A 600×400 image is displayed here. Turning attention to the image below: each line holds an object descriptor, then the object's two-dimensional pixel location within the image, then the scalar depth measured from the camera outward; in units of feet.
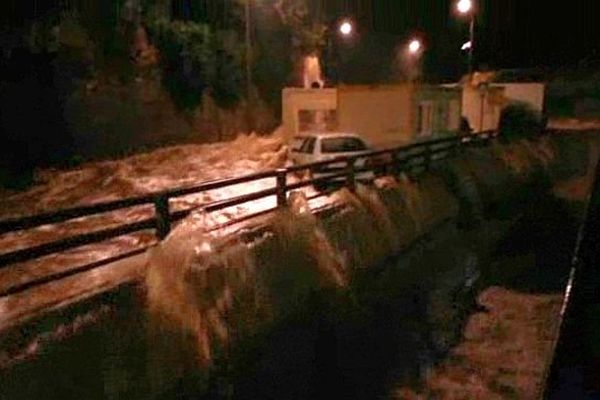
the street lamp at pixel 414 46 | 182.60
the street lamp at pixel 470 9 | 97.81
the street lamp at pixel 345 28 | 167.53
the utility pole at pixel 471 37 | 98.27
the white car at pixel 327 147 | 61.72
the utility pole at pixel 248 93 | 104.60
